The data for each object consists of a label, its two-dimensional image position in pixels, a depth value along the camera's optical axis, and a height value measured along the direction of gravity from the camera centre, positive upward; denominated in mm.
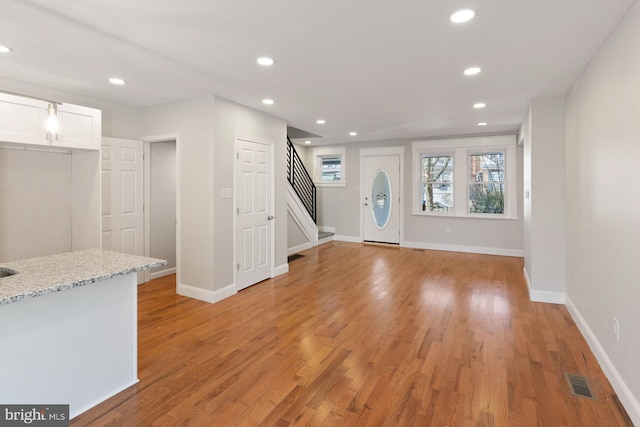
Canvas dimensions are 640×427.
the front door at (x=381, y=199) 7648 +330
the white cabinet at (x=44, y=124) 2855 +869
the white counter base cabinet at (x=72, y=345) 1743 -811
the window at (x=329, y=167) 8305 +1227
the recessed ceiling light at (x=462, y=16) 2066 +1301
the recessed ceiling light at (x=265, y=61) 2828 +1358
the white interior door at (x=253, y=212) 4414 +8
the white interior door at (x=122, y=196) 4207 +237
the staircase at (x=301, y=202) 6790 +237
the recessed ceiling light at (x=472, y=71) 3056 +1376
